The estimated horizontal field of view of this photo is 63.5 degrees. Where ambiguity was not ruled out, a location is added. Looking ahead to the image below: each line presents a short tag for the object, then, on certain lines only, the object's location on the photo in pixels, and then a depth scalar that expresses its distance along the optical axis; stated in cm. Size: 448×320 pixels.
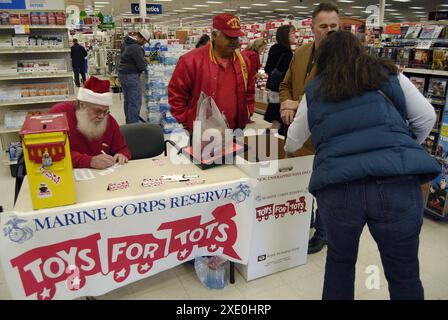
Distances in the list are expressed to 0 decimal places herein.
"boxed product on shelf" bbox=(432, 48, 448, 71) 315
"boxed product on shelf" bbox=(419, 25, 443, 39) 338
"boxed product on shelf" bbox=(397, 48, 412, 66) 352
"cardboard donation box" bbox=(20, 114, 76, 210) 161
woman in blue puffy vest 154
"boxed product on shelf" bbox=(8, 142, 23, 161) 438
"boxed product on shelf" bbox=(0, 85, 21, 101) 440
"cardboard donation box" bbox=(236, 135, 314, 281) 230
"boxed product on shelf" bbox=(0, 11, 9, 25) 420
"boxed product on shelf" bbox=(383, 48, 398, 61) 370
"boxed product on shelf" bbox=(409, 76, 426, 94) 339
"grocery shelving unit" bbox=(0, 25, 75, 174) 438
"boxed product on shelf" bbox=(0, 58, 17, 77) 435
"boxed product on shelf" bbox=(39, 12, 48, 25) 436
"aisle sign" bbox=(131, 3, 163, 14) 1060
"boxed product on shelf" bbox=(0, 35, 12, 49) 427
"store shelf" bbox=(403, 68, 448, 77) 314
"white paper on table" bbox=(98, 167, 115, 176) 223
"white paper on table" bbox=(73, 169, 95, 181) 213
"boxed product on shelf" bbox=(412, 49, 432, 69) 331
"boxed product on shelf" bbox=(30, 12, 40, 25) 432
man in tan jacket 235
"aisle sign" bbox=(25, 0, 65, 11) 432
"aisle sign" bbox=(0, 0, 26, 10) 418
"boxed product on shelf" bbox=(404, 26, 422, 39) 365
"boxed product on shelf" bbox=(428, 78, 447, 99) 322
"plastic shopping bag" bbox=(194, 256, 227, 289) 240
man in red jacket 254
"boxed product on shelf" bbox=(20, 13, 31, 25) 428
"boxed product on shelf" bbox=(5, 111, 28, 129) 446
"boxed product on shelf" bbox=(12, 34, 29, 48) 431
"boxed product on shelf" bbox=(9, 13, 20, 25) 424
